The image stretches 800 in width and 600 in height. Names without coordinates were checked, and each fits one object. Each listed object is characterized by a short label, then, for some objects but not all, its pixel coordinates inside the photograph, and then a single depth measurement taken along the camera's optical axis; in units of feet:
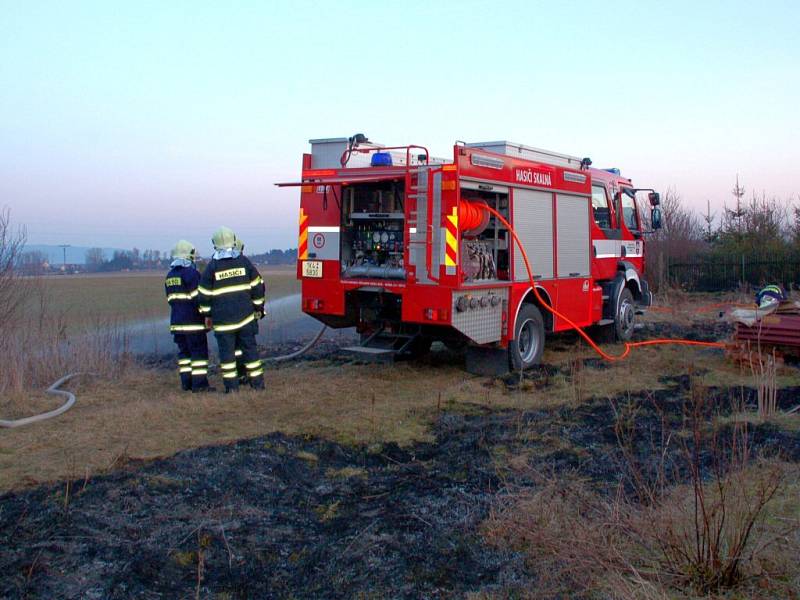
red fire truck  28.60
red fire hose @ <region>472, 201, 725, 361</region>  30.54
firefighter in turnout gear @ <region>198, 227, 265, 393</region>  27.20
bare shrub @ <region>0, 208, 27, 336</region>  33.45
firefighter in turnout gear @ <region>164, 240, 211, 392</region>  28.50
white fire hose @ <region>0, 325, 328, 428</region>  23.11
